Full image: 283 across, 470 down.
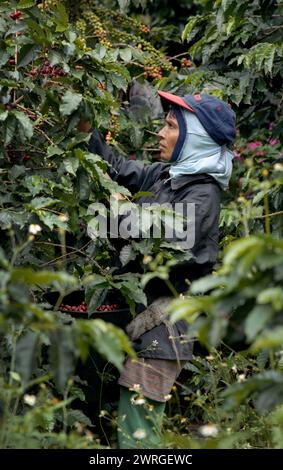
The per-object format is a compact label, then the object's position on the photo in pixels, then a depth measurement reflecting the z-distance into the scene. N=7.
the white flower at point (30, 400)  4.69
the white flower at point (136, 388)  5.91
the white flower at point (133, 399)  6.35
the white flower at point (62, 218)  5.55
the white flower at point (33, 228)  5.13
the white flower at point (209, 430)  4.63
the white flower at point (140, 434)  5.02
